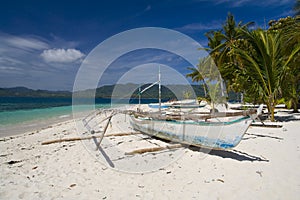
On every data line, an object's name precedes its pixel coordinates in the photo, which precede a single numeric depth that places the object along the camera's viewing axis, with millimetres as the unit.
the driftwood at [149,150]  3845
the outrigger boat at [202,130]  3424
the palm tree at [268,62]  6668
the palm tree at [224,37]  14367
